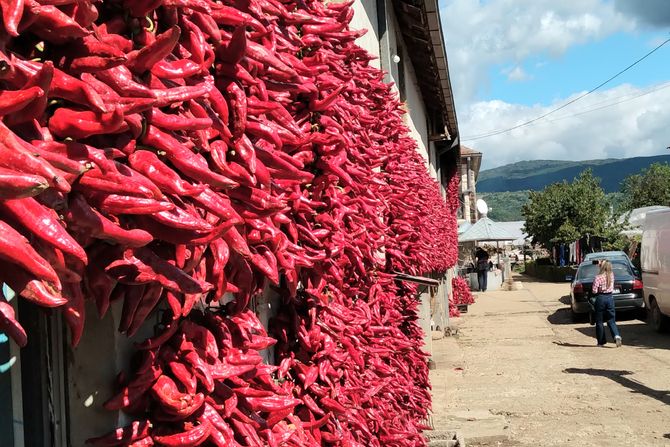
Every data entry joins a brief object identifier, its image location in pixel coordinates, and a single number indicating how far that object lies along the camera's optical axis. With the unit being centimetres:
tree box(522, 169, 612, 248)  4584
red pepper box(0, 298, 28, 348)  95
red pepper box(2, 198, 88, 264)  91
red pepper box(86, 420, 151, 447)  158
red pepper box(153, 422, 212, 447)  162
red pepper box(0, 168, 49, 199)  82
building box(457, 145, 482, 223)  4909
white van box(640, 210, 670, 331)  1511
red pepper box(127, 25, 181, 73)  119
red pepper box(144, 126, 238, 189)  130
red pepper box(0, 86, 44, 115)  92
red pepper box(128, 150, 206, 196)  124
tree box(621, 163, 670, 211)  6962
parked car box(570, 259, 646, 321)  1839
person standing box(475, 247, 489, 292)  3652
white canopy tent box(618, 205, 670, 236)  3505
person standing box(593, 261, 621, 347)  1511
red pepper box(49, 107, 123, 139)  109
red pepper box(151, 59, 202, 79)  133
